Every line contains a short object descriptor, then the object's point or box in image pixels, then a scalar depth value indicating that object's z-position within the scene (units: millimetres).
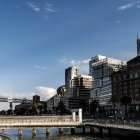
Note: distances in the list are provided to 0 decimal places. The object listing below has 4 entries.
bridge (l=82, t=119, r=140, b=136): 66638
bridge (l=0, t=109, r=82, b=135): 79875
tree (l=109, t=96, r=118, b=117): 181388
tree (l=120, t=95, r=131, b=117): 163750
